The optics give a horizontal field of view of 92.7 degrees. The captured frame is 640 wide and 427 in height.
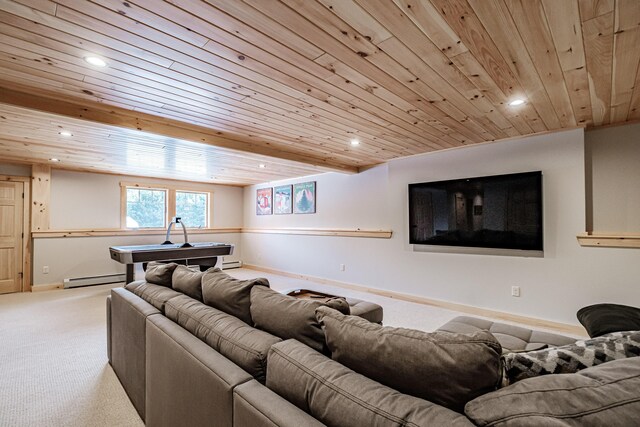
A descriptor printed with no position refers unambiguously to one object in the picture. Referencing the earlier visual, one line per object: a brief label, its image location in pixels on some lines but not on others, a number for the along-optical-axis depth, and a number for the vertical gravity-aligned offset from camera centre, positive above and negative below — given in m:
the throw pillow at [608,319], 1.94 -0.68
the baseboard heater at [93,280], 5.36 -1.10
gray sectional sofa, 0.69 -0.47
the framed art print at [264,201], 7.16 +0.46
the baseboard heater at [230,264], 7.38 -1.09
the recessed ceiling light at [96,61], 1.87 +0.99
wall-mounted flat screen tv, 3.48 +0.10
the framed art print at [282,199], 6.70 +0.47
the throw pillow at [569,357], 0.89 -0.42
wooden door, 4.89 -0.24
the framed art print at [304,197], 6.17 +0.48
